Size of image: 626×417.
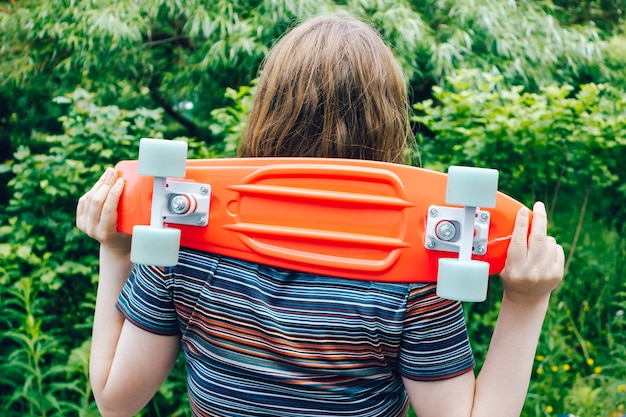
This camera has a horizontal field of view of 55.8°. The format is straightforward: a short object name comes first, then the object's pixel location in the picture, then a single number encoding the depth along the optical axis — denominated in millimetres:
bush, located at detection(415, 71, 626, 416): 2857
